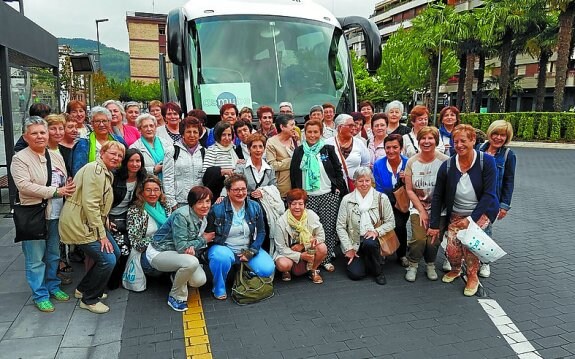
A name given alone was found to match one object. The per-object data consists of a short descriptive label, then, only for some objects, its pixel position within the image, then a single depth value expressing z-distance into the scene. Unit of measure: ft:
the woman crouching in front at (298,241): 15.24
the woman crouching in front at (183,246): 13.50
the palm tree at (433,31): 100.68
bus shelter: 22.00
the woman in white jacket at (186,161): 15.51
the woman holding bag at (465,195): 14.48
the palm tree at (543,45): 92.32
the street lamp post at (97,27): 94.68
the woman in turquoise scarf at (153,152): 15.55
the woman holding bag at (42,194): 12.46
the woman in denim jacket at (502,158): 15.51
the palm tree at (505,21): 87.51
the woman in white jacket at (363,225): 15.88
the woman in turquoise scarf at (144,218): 14.62
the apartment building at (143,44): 216.33
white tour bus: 21.62
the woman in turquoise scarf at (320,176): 16.42
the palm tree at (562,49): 73.36
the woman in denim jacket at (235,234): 14.28
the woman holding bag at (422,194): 15.74
